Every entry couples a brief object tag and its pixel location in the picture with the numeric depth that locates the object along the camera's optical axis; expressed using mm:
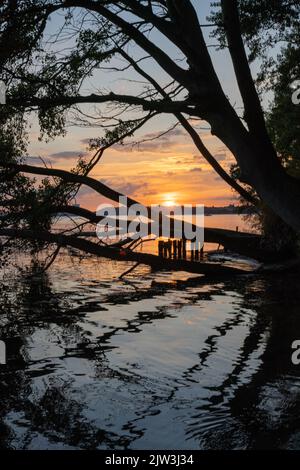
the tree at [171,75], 8227
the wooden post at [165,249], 48406
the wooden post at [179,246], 46703
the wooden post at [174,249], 47275
